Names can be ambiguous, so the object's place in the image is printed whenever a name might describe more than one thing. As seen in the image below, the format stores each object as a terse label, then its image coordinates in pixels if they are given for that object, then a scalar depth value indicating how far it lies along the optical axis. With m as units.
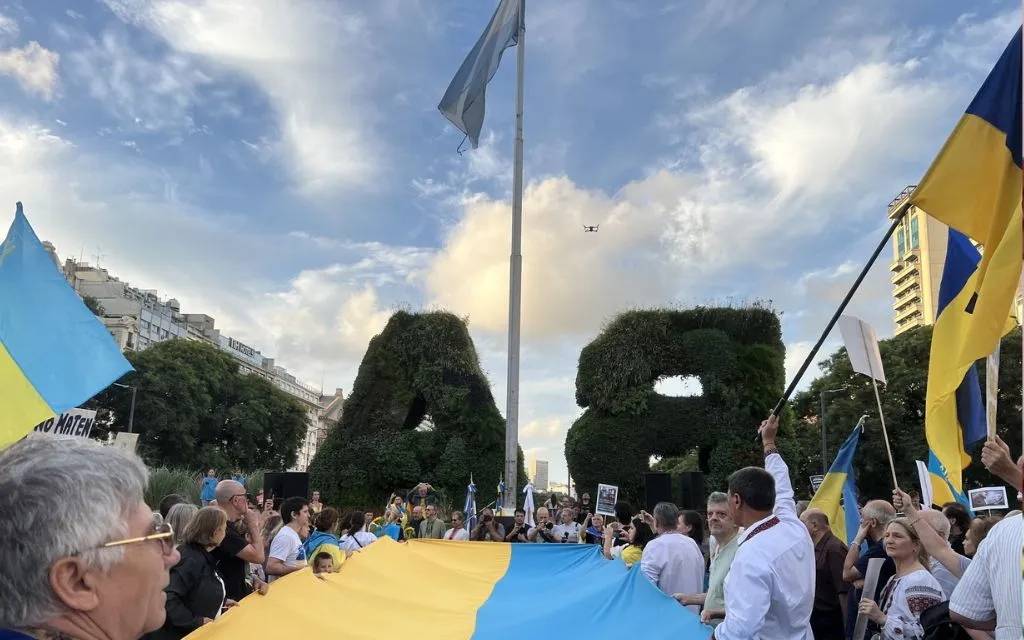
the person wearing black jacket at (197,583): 4.74
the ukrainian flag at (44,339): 6.54
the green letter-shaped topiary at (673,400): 25.48
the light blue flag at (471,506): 21.10
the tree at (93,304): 55.69
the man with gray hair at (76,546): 1.71
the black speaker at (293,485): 14.01
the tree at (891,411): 34.56
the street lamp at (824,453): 33.14
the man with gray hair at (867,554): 5.93
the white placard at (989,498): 10.58
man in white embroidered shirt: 3.88
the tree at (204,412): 48.97
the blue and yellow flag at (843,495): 9.30
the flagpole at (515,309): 16.81
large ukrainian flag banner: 5.34
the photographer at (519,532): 13.02
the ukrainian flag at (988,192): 4.38
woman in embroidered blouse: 4.87
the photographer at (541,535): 13.62
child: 6.65
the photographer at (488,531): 13.66
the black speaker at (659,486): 14.00
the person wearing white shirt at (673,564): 6.77
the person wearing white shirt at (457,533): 14.67
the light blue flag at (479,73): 17.88
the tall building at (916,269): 98.44
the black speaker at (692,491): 14.23
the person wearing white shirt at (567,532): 14.29
